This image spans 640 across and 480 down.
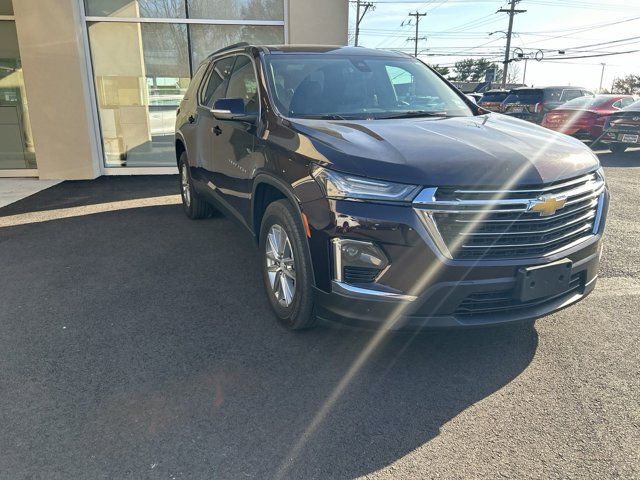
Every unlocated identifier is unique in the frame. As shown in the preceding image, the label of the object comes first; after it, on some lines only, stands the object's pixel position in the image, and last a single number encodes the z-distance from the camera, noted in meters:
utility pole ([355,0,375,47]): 46.28
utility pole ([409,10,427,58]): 58.22
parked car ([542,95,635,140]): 12.29
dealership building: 8.45
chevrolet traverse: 2.57
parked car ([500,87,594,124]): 14.30
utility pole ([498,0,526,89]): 44.21
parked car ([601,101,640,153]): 11.38
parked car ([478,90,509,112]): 16.52
